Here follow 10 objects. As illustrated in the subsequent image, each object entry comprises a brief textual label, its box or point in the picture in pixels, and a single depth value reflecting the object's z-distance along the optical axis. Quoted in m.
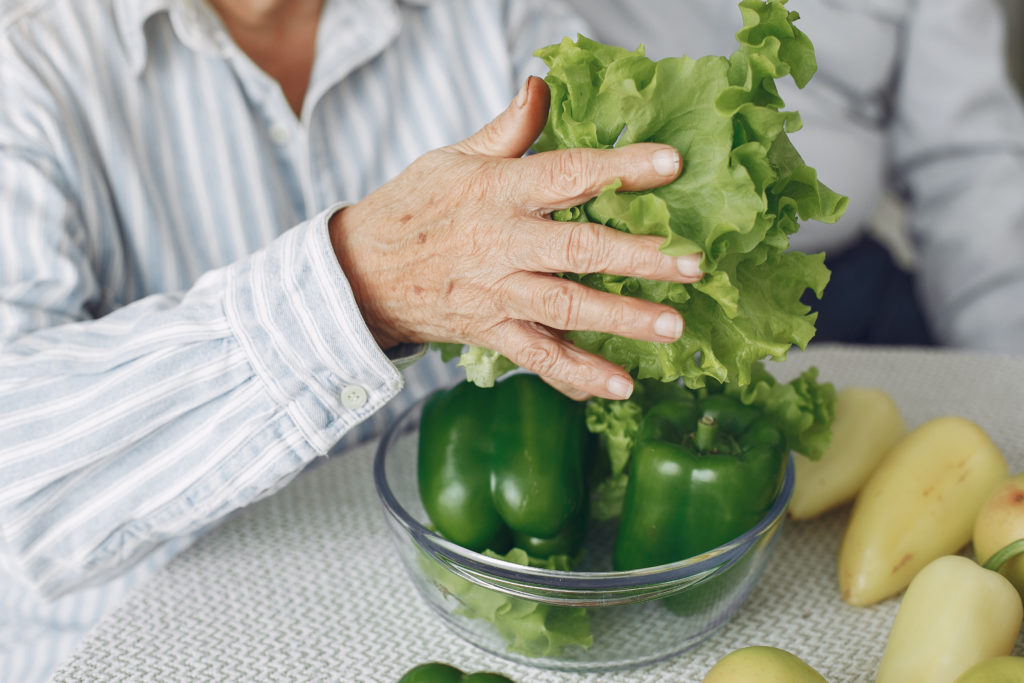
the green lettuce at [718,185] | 0.55
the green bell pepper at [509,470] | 0.71
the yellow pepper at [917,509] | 0.71
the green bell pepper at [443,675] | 0.57
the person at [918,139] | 1.75
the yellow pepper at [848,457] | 0.80
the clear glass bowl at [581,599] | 0.62
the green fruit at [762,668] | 0.52
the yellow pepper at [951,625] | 0.56
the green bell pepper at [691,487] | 0.68
